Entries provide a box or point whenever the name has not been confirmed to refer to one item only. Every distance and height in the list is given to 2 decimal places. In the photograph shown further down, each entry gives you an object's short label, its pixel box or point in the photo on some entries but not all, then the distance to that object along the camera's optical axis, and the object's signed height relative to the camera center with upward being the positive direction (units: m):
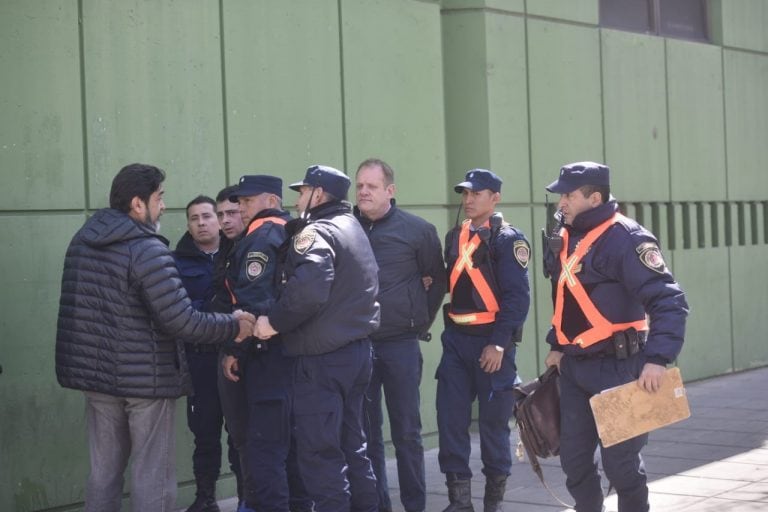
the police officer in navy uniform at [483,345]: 7.79 -0.64
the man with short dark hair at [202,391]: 8.02 -0.88
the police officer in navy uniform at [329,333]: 6.61 -0.46
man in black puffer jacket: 6.47 -0.44
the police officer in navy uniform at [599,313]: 6.20 -0.38
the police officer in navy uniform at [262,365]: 7.23 -0.68
